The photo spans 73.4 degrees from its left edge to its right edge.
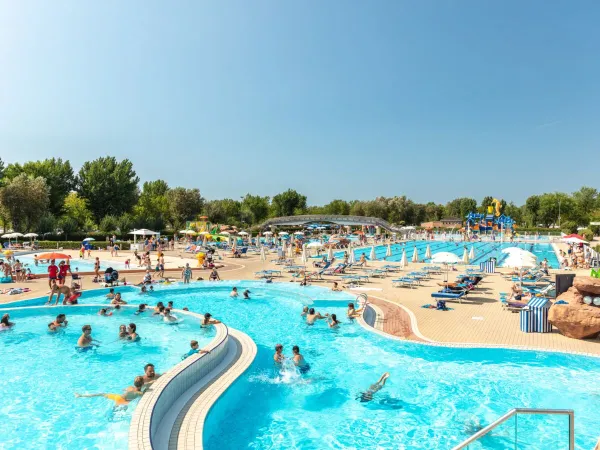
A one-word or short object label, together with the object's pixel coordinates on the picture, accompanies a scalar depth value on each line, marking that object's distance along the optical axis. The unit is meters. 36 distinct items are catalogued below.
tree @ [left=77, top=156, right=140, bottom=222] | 53.16
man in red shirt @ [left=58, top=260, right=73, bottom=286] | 18.22
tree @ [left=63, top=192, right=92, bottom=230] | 50.00
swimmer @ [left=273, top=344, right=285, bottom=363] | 10.10
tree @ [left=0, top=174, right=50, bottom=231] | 40.94
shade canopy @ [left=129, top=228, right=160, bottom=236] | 38.35
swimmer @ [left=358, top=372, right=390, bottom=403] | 8.55
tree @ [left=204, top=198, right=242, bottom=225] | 78.44
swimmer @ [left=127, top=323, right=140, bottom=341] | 12.30
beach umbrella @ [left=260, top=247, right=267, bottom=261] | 30.38
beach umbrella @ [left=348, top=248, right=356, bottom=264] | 25.49
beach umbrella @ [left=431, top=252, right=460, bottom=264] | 17.41
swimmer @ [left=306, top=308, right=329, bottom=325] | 13.73
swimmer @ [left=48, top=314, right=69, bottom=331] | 13.20
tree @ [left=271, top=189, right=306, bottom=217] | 102.31
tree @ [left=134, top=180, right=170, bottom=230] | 53.22
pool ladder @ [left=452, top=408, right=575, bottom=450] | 3.81
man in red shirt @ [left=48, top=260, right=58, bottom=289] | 17.41
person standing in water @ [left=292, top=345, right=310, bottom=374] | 9.85
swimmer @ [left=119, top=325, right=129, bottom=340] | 12.38
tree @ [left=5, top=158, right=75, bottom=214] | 51.41
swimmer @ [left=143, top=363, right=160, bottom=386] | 8.04
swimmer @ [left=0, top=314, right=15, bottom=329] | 12.76
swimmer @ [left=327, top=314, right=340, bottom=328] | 13.20
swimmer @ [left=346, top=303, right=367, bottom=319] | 13.65
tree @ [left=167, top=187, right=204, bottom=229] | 71.75
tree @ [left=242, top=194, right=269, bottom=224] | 89.22
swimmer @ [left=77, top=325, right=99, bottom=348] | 11.80
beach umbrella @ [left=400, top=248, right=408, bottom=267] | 26.24
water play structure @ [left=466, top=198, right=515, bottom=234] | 64.14
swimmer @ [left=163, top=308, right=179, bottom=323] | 13.55
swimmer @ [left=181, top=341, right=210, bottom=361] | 9.18
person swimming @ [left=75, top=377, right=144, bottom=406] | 7.75
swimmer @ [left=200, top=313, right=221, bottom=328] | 11.91
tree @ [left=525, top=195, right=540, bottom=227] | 90.31
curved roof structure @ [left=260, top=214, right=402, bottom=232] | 72.63
